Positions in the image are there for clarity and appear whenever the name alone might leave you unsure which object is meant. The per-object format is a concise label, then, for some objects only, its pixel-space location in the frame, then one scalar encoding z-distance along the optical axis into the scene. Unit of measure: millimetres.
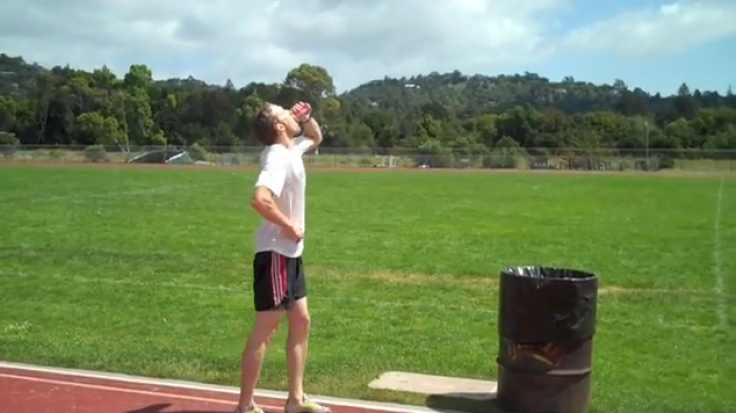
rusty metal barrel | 6004
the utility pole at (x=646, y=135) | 87812
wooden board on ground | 6714
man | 5469
